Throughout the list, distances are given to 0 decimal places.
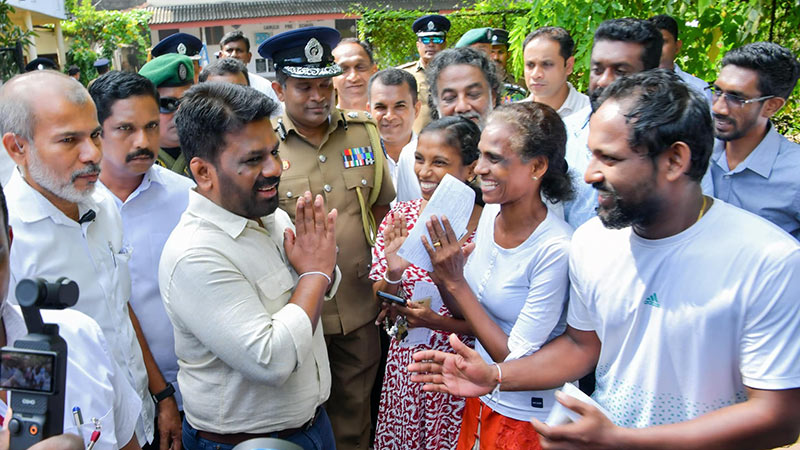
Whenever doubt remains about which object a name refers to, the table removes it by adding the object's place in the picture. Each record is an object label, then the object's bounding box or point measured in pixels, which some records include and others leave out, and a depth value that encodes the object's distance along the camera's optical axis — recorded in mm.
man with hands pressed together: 1987
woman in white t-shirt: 2256
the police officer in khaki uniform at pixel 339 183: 3309
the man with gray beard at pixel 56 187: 2252
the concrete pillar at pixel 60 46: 20016
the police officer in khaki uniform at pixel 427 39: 5919
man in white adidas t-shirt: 1626
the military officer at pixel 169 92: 3580
